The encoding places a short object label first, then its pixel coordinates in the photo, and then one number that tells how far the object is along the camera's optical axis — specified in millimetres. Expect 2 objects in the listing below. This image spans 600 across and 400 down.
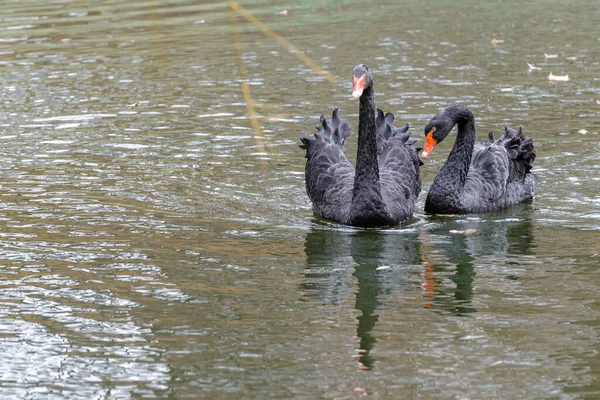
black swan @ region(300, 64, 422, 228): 16437
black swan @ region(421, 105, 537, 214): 17266
